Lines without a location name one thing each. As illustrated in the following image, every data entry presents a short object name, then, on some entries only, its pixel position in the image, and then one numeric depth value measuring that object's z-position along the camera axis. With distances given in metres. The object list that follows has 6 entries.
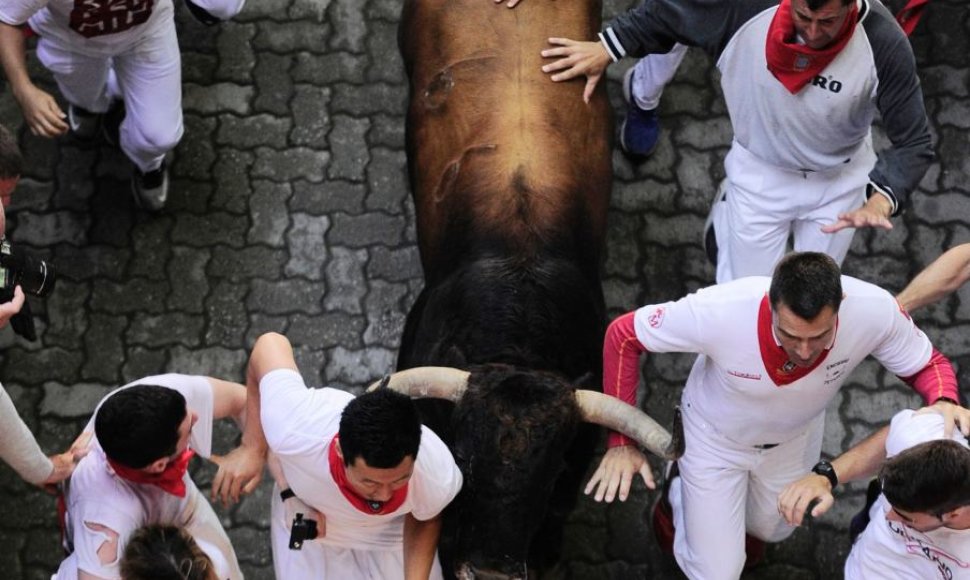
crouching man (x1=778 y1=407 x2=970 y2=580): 8.01
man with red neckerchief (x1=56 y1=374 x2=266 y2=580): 8.33
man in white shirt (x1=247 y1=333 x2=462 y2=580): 8.16
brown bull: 9.25
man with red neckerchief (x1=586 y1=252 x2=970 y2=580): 8.74
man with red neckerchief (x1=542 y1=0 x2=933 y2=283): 10.16
